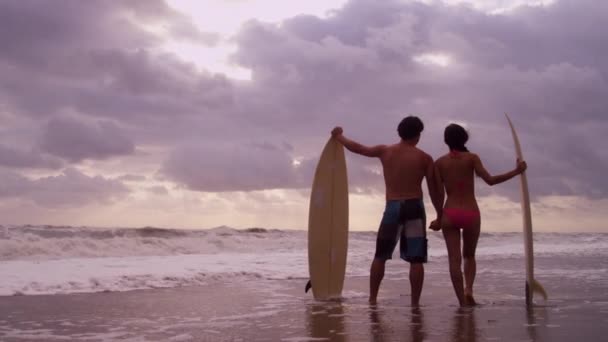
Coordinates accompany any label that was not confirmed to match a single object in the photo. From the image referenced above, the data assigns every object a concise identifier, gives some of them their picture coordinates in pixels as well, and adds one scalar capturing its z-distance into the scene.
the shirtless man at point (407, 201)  4.68
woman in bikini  4.64
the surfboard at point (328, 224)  5.44
